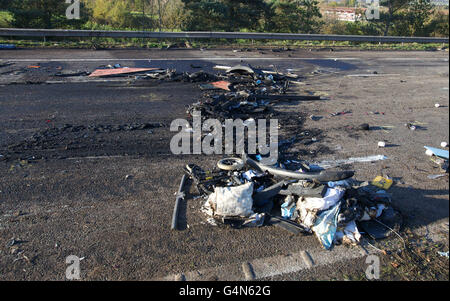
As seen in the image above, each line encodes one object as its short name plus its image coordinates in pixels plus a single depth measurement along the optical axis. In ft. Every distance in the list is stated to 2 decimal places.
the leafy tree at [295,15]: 89.56
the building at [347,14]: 98.32
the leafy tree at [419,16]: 94.88
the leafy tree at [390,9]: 94.24
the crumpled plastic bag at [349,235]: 13.12
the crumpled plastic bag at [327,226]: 13.09
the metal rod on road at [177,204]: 14.02
